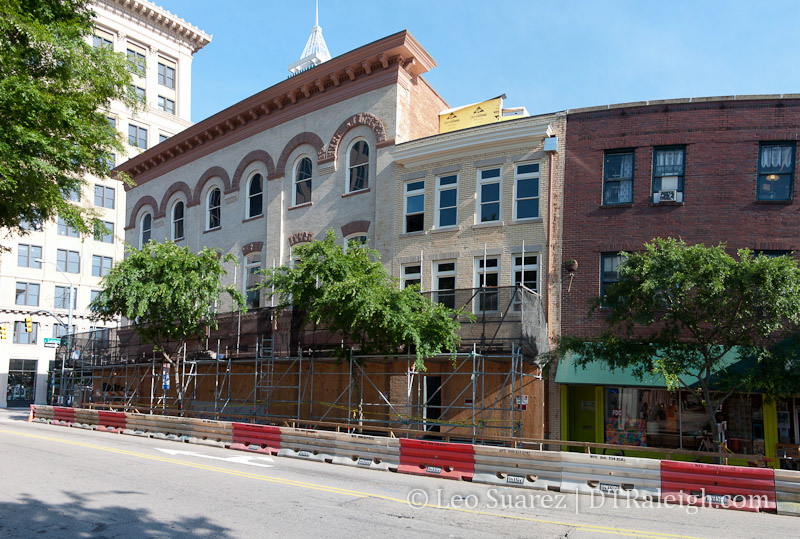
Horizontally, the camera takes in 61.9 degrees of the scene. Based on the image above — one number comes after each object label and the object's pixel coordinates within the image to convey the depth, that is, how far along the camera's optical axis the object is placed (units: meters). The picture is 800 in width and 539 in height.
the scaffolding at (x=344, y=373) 19.53
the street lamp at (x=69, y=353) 36.97
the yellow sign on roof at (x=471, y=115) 25.22
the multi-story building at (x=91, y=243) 52.34
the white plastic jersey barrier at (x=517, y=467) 12.48
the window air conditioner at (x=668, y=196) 20.12
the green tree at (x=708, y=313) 14.97
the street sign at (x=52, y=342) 40.72
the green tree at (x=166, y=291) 24.46
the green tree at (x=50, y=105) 12.02
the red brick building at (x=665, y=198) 19.25
